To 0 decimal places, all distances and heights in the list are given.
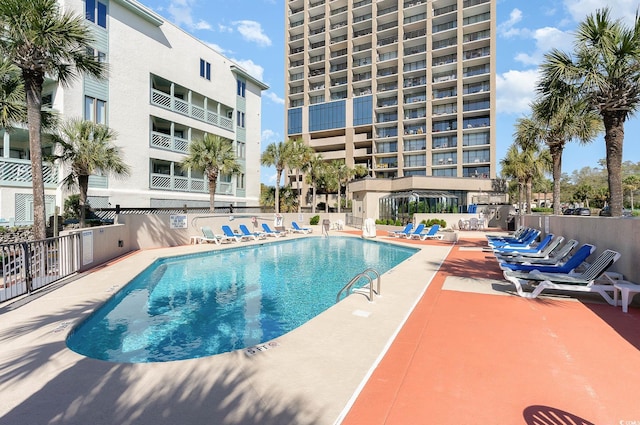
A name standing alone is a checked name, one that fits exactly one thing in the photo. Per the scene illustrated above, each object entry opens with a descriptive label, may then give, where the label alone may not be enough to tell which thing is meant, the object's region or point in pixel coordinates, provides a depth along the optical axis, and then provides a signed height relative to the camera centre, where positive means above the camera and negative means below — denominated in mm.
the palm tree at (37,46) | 8211 +4168
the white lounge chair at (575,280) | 6590 -1546
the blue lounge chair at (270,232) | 22106 -1707
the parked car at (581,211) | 36375 -675
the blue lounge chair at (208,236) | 18547 -1631
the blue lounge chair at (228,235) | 19200 -1613
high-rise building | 48000 +19590
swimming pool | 5801 -2371
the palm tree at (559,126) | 10930 +3515
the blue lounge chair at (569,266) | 7551 -1391
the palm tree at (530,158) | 20812 +3921
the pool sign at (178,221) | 17812 -767
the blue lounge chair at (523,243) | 12328 -1460
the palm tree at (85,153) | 14625 +2404
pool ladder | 6562 -1688
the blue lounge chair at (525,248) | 10961 -1483
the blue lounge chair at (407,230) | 21672 -1562
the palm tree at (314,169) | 39250 +4460
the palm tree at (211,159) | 21016 +3031
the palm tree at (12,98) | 10609 +3568
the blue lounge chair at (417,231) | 21062 -1578
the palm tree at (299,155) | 32469 +5166
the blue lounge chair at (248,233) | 20197 -1639
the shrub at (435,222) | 25792 -1266
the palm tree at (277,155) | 31906 +4852
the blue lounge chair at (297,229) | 25639 -1748
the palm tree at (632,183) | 54675 +3658
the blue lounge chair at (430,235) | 20812 -1819
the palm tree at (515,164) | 30092 +3876
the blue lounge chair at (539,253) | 10188 -1495
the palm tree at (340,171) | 45781 +4817
